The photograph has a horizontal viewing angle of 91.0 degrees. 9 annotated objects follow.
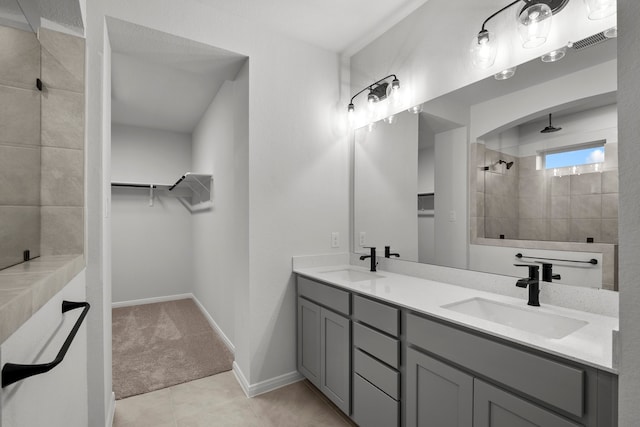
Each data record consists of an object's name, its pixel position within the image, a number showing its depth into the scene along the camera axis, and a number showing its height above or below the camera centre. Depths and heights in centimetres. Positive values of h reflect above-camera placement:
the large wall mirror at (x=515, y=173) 135 +22
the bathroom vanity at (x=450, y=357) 96 -57
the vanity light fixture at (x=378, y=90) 231 +93
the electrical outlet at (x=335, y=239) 264 -22
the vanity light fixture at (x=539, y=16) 130 +88
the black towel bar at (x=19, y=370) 55 -30
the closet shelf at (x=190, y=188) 377 +34
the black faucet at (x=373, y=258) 241 -35
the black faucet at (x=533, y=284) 143 -33
